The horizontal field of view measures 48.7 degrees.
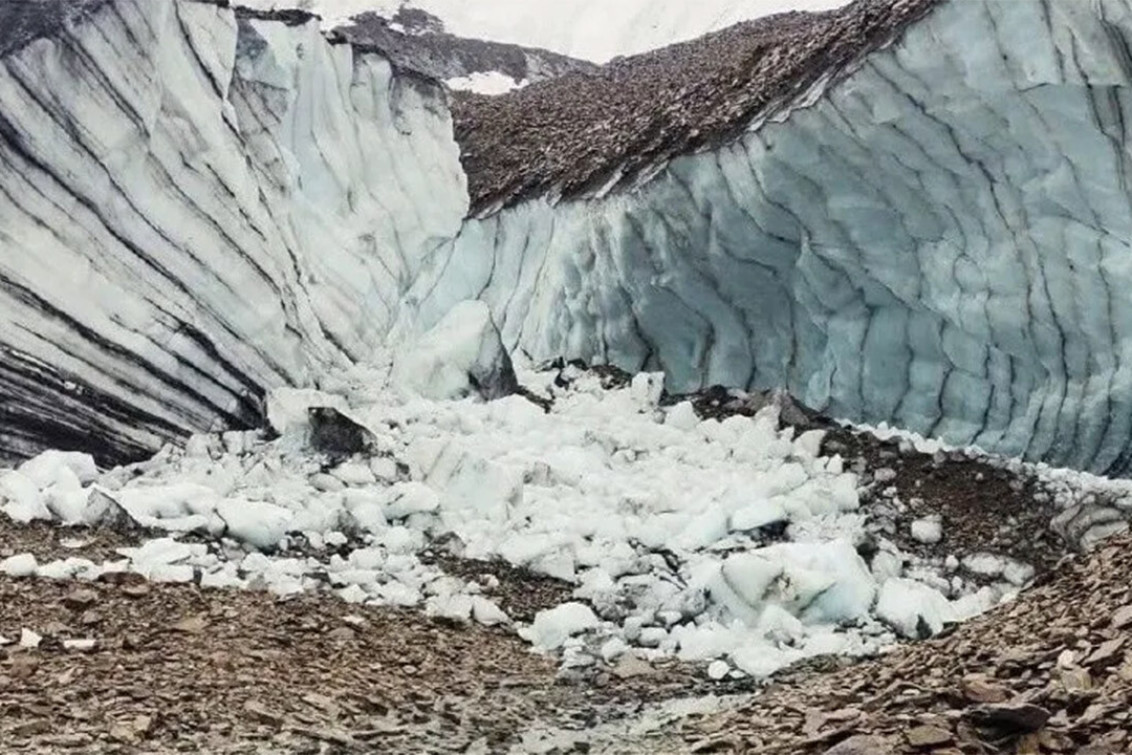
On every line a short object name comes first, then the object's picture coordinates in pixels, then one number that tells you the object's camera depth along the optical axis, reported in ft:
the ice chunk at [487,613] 23.30
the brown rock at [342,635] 20.79
